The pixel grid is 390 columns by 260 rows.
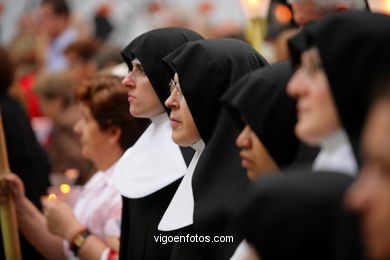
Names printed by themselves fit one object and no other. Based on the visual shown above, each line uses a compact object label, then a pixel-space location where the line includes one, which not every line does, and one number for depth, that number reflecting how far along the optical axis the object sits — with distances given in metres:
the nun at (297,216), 4.71
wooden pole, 10.39
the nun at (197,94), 7.87
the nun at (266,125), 6.48
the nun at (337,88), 5.24
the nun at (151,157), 8.97
